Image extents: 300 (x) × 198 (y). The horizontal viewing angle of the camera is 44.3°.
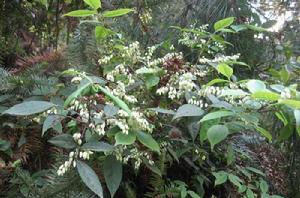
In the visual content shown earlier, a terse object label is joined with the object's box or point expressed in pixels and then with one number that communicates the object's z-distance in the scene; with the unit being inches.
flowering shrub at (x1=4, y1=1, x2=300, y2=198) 27.8
